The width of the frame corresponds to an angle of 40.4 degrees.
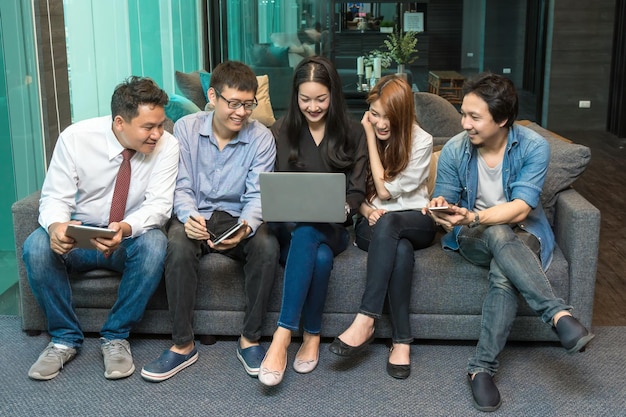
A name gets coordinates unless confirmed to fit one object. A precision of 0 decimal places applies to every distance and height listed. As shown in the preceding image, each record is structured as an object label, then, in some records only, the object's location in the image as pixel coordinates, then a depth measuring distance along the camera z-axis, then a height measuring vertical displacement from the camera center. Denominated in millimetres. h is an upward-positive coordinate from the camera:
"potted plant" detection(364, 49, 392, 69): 7421 -492
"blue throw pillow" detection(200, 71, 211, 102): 5641 -512
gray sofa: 3191 -1068
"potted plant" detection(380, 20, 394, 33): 7711 -223
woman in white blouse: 3031 -792
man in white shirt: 3062 -761
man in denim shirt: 2883 -756
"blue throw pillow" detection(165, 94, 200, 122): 4853 -592
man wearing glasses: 3072 -768
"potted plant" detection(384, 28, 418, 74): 7789 -398
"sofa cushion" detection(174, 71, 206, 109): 5598 -550
